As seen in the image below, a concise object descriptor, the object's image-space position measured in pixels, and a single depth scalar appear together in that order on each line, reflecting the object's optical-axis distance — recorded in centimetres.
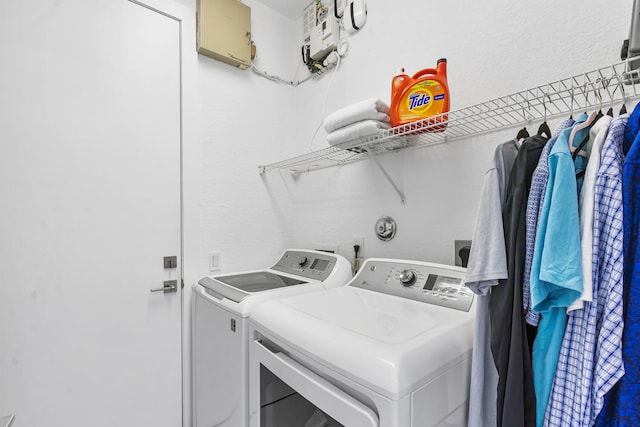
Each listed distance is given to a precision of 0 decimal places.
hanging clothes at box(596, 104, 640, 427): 59
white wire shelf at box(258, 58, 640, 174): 99
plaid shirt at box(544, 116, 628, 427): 60
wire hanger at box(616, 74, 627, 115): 77
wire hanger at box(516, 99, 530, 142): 95
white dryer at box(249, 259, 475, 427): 72
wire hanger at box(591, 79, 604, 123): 75
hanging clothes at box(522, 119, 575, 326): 74
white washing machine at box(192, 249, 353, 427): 124
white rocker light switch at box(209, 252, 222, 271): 189
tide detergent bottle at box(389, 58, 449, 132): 124
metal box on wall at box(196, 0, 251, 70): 183
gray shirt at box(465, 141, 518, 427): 78
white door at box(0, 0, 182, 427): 136
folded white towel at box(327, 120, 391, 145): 138
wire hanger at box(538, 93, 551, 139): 89
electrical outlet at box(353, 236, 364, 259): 183
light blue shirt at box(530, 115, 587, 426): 65
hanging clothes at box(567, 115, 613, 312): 63
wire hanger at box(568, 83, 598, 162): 73
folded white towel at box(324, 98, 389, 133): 138
